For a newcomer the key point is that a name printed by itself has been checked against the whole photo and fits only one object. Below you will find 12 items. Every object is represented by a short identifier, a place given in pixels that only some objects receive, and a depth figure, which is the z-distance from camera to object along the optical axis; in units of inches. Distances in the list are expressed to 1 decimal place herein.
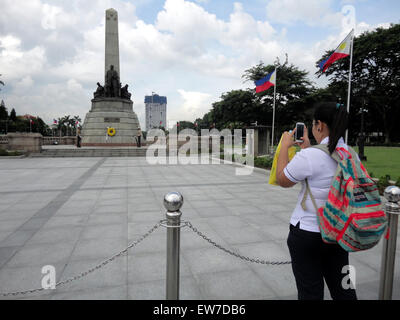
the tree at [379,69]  1219.2
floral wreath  1108.5
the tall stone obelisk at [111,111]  1126.4
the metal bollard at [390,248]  105.7
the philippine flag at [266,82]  739.4
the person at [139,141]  1050.3
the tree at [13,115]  3482.8
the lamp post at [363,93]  601.0
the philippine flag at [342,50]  468.8
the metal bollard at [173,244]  87.1
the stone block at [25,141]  871.7
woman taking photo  75.8
